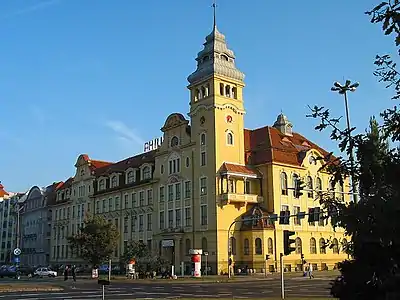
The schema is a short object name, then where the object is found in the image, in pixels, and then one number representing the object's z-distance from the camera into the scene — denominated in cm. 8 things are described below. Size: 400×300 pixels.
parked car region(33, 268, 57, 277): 7476
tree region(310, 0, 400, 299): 709
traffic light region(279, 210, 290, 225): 4032
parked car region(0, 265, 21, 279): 7241
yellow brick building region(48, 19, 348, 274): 6625
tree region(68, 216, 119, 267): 5884
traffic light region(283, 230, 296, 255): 2200
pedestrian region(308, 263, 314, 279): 5605
